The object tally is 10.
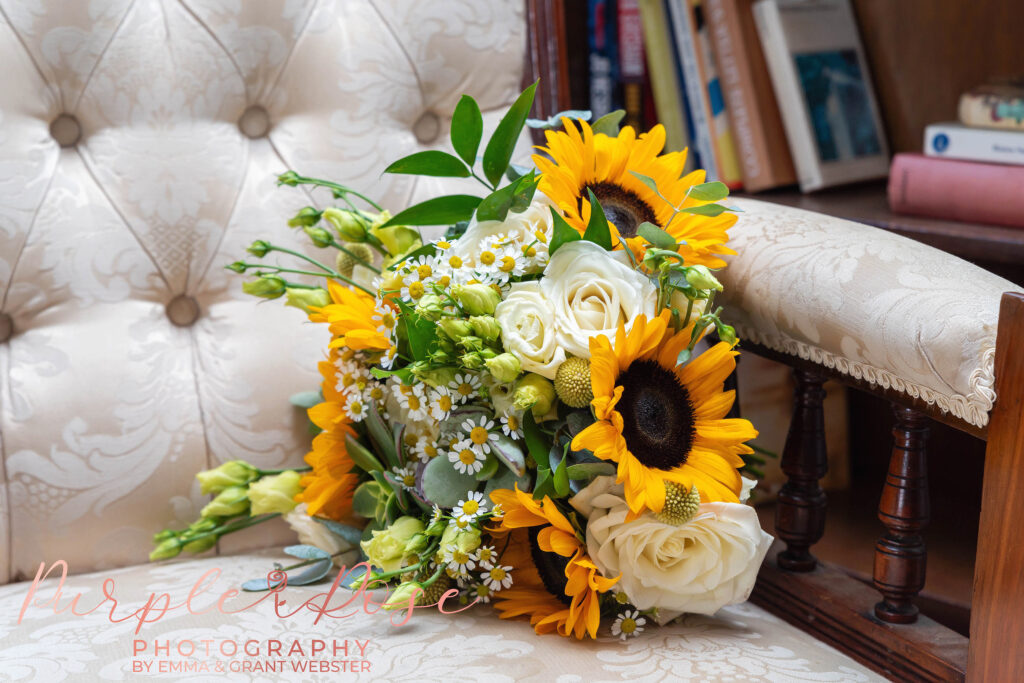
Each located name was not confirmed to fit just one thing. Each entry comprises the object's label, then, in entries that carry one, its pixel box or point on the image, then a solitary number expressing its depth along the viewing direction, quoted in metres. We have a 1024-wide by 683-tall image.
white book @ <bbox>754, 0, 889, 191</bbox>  1.81
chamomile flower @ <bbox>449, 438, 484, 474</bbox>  1.32
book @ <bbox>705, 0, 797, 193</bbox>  1.82
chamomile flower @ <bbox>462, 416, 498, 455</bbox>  1.32
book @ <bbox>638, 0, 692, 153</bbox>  1.86
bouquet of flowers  1.31
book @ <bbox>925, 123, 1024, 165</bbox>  1.68
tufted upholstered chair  1.35
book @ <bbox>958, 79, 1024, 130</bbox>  1.70
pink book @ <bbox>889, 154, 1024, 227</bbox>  1.65
